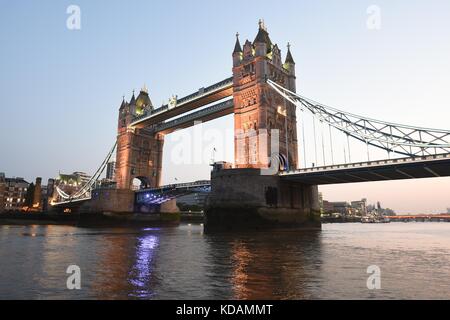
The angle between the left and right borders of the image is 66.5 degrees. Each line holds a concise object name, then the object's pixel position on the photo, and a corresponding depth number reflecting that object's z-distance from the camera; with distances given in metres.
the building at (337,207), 187.18
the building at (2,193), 103.61
